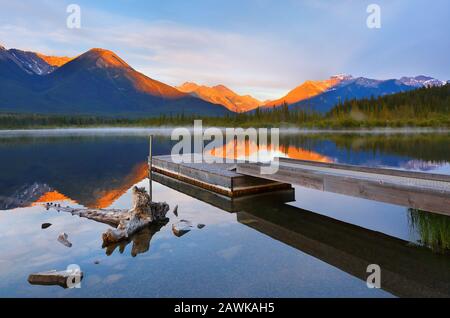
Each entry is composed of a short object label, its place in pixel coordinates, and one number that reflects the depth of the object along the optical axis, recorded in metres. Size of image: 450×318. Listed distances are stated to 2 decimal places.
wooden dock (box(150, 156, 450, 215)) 7.55
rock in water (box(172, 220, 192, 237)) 9.90
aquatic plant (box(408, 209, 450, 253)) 8.18
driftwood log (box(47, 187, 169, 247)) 9.82
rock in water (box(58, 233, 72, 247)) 9.03
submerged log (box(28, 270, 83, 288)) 6.80
